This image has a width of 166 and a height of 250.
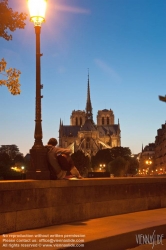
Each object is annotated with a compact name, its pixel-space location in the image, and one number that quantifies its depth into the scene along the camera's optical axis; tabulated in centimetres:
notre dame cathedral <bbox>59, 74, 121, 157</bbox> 19475
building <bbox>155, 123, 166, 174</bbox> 12951
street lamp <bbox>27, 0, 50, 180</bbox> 1079
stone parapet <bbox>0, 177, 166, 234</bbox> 929
